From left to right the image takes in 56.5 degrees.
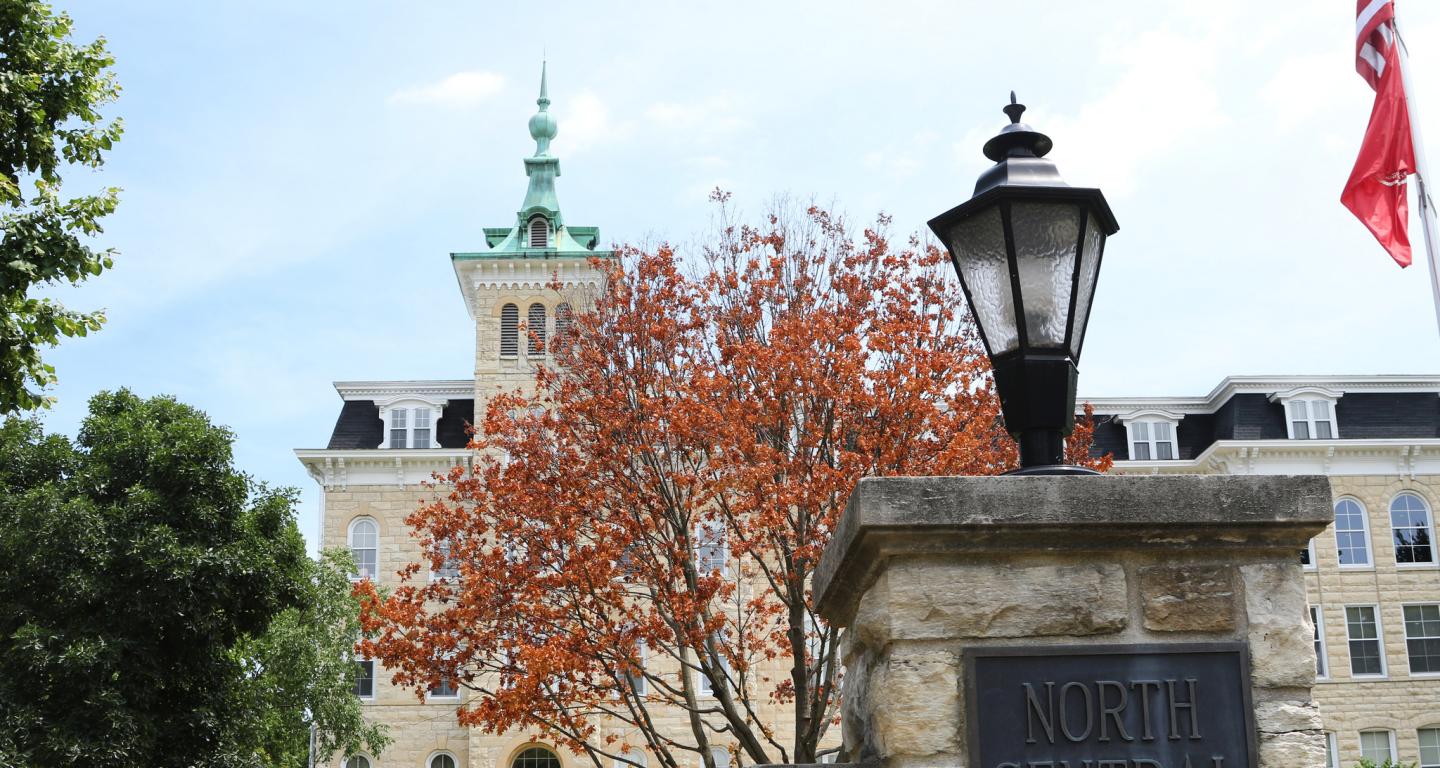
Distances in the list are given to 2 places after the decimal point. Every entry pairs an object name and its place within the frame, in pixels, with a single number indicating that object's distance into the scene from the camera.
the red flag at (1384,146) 12.73
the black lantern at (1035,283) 4.38
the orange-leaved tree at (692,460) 15.48
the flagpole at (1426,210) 12.68
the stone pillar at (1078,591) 3.83
